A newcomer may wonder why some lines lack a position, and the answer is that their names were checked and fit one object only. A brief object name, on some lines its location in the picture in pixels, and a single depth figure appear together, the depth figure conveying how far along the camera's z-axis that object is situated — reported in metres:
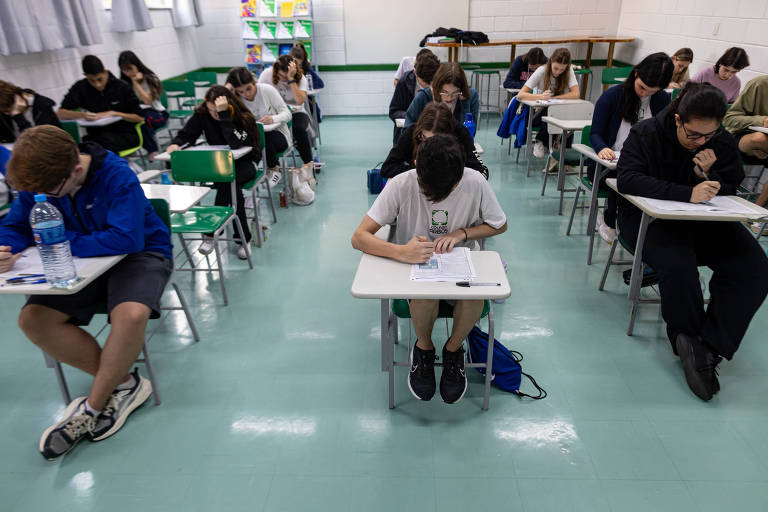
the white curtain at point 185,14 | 6.98
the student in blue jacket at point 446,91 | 3.48
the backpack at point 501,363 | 2.21
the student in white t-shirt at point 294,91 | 5.08
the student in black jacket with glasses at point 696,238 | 2.17
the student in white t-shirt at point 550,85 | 4.94
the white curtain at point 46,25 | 4.04
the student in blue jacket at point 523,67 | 6.05
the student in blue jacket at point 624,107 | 2.98
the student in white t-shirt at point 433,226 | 1.85
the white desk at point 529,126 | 4.80
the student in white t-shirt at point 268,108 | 4.25
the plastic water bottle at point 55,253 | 1.73
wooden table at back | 7.18
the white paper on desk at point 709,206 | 2.14
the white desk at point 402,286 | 1.66
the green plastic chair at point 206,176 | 2.97
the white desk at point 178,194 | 2.60
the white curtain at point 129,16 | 5.59
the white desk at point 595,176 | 3.00
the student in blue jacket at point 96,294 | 1.93
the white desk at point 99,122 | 4.27
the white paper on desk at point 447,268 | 1.75
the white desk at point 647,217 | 2.08
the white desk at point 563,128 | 3.90
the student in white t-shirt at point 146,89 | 5.21
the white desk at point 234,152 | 3.29
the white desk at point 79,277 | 1.68
